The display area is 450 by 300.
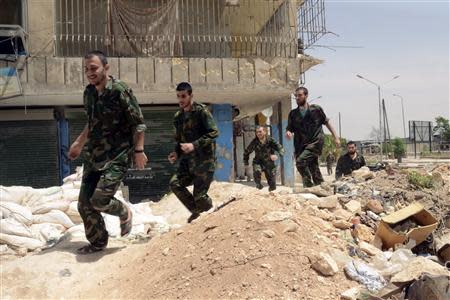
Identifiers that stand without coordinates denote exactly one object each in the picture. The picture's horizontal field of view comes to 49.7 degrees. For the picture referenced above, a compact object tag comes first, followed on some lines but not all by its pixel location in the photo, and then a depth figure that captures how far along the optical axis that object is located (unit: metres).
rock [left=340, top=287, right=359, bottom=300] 3.03
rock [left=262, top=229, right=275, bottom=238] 3.58
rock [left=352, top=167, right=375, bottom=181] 7.65
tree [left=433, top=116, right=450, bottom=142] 54.47
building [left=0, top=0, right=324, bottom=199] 10.66
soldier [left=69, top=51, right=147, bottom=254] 4.21
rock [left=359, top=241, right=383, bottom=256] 3.94
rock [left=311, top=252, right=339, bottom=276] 3.27
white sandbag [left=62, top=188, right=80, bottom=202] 6.56
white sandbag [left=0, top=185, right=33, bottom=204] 6.34
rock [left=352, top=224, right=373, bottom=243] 4.39
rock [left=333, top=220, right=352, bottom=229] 4.46
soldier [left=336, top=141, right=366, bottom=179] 9.09
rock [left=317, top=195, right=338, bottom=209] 4.93
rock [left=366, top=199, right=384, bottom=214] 5.51
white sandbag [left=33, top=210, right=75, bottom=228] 5.99
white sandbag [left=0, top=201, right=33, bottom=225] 5.77
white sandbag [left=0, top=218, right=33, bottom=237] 5.49
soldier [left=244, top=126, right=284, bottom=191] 8.65
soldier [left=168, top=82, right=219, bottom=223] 4.96
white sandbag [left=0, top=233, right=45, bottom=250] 5.40
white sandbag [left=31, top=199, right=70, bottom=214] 6.14
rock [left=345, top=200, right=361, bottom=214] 5.18
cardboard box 4.37
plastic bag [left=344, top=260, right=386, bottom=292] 3.23
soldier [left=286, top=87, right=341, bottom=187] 6.92
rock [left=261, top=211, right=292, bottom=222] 3.83
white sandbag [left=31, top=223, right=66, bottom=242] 5.65
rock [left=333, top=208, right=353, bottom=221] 4.75
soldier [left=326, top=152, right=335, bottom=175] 25.62
